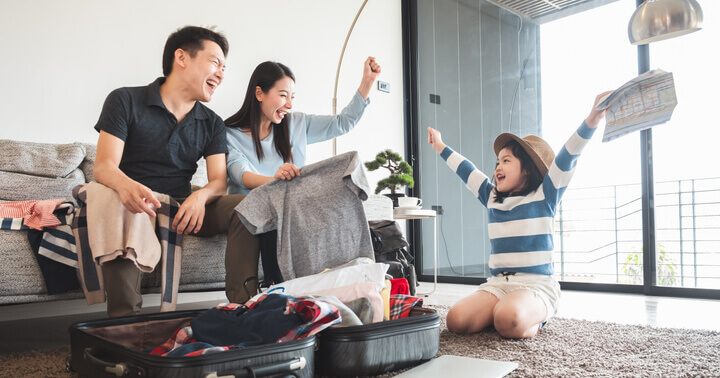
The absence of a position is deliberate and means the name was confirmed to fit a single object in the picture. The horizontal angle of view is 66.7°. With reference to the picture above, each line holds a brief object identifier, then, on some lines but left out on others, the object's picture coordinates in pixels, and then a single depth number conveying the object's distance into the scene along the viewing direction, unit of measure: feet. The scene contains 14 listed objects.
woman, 6.91
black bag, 7.59
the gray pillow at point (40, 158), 7.10
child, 5.63
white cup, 10.10
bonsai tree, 10.06
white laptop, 3.98
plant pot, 10.12
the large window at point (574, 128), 9.54
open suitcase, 3.10
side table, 9.90
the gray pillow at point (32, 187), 6.82
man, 5.51
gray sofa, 5.33
